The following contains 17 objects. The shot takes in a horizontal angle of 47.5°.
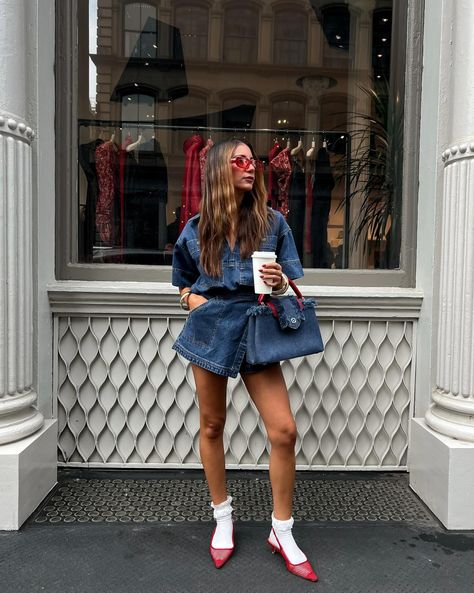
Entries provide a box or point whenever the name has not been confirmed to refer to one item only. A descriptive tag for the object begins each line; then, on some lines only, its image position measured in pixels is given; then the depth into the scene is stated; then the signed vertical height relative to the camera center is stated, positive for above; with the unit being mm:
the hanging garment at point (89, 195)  3891 +483
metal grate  3100 -1471
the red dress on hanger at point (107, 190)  4055 +539
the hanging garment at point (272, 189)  4395 +594
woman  2469 -199
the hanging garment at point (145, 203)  4090 +450
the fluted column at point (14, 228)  2926 +178
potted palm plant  3941 +682
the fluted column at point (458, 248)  3020 +87
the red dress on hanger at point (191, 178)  4254 +661
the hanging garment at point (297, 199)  4262 +511
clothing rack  4242 +1052
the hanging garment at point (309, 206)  4168 +449
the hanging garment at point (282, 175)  4359 +710
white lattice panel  3689 -952
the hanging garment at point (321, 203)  4160 +469
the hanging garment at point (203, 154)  4281 +850
